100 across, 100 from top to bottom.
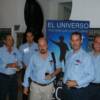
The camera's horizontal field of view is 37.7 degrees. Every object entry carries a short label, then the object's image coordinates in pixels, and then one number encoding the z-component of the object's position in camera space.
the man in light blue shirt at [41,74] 2.20
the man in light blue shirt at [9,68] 2.75
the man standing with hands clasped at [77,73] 1.96
